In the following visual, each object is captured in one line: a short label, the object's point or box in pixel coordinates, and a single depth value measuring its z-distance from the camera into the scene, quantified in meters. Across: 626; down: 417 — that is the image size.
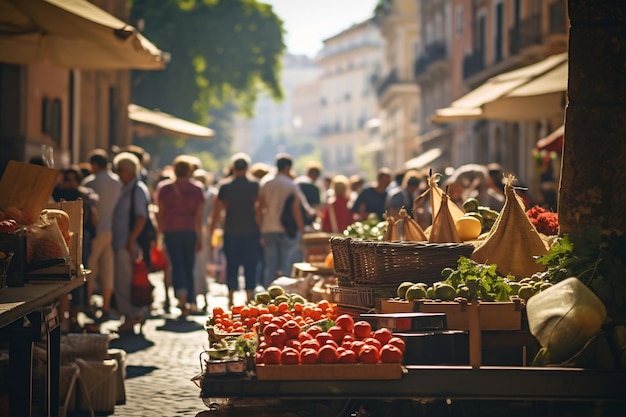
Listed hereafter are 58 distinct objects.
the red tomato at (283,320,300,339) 6.58
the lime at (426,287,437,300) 6.92
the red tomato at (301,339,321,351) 6.29
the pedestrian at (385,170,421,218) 16.83
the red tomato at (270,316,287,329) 7.03
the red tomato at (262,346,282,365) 6.15
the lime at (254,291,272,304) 8.88
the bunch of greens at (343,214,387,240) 11.23
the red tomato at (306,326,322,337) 6.76
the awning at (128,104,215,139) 26.11
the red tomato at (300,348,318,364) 6.14
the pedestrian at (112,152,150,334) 14.38
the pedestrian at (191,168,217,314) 17.38
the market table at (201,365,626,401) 6.08
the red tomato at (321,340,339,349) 6.25
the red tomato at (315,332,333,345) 6.39
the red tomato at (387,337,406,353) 6.21
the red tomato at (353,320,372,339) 6.48
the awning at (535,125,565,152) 17.05
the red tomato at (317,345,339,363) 6.13
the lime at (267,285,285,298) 9.11
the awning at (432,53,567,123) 14.70
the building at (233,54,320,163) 186.88
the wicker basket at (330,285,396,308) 7.59
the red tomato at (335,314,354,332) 6.60
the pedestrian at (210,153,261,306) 16.20
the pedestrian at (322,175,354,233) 18.45
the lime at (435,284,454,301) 6.88
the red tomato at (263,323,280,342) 6.63
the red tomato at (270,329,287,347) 6.41
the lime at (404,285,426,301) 6.96
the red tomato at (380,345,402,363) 6.11
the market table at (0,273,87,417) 6.93
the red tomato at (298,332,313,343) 6.48
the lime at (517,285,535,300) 6.90
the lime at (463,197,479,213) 9.61
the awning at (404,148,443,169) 53.38
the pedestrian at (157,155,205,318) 15.67
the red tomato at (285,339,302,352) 6.32
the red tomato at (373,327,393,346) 6.33
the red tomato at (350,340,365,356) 6.21
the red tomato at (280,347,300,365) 6.14
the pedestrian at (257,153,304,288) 16.39
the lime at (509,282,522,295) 7.04
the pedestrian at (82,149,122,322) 14.54
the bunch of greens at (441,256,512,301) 6.89
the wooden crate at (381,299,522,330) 6.66
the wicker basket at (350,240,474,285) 7.59
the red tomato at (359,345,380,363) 6.11
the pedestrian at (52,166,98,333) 13.88
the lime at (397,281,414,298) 7.15
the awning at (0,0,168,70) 10.74
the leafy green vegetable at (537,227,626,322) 6.57
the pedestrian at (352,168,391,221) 18.44
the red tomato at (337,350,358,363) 6.12
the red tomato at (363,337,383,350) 6.21
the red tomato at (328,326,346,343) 6.52
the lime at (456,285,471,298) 6.86
